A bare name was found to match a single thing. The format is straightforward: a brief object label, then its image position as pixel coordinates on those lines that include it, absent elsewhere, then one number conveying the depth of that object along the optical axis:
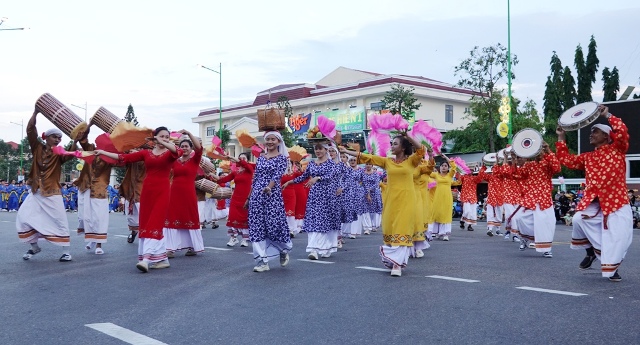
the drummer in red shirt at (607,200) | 8.65
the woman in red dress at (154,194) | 9.54
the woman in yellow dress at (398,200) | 9.20
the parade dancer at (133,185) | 13.31
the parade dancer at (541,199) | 11.80
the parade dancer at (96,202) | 12.06
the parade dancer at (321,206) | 11.41
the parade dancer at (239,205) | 13.46
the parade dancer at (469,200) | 19.80
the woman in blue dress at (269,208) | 9.64
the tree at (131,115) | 79.00
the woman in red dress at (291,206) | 17.07
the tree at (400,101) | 49.69
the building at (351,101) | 67.88
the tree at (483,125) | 45.47
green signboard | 65.88
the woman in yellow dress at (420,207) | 10.15
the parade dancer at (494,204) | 18.14
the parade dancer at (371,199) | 17.64
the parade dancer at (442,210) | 16.25
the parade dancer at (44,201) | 10.63
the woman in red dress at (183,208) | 11.16
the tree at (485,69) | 39.78
